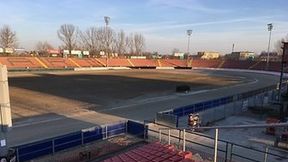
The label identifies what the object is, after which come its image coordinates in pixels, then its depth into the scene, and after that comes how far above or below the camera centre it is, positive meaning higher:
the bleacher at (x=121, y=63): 64.27 -1.65
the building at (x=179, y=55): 106.14 +1.99
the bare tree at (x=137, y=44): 135.31 +8.97
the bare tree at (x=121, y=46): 127.41 +7.09
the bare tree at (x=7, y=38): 96.12 +8.10
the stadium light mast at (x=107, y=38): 114.81 +9.66
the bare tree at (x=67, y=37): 118.43 +11.09
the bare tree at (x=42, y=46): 135.50 +6.81
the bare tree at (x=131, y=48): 132.74 +6.33
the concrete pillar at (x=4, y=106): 7.21 -1.69
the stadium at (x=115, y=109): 11.59 -4.86
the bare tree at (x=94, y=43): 119.15 +8.09
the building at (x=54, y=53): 84.37 +1.57
